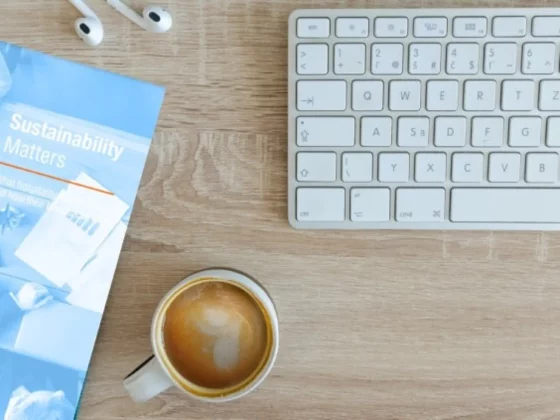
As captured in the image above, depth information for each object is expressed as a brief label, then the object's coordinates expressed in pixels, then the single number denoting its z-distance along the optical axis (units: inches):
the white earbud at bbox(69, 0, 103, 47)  20.4
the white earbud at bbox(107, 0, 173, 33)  20.3
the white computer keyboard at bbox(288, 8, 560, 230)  19.6
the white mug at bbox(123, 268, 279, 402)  20.0
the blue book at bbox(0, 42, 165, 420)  21.1
